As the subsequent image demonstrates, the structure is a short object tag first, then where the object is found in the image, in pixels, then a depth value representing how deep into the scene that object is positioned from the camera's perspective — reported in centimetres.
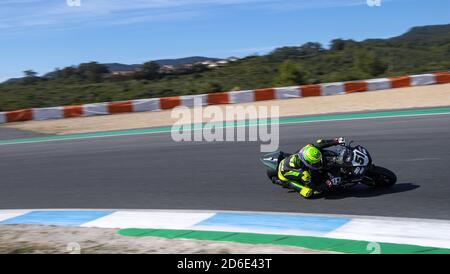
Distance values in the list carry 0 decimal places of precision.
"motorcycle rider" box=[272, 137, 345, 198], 1585
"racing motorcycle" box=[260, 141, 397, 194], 1565
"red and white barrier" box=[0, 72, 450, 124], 4362
